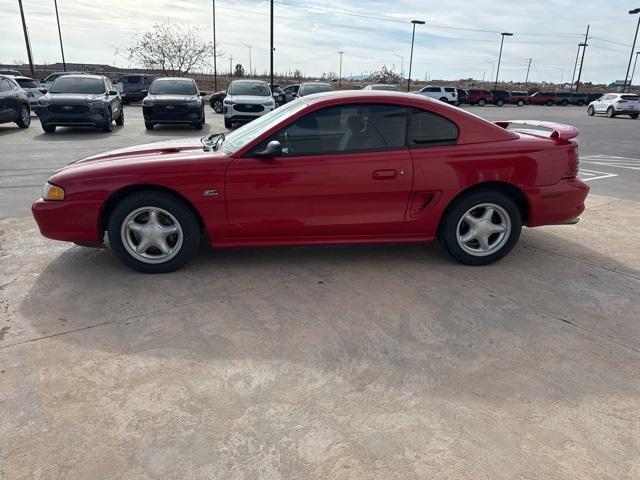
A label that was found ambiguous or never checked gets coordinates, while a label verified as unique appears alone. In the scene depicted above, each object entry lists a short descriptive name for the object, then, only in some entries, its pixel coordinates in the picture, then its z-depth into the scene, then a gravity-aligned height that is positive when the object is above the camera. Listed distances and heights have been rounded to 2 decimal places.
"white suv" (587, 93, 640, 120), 29.55 -1.19
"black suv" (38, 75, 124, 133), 12.97 -0.96
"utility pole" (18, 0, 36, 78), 31.84 +1.92
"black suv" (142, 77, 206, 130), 14.31 -1.10
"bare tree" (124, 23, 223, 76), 45.88 +1.39
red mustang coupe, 3.89 -0.89
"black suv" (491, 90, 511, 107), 43.69 -1.40
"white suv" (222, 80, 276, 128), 15.36 -0.95
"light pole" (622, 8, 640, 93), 45.17 +4.75
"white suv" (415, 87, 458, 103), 36.56 -1.01
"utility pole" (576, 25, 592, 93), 60.11 +4.08
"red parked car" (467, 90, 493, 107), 42.06 -1.41
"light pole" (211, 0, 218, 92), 37.87 +3.22
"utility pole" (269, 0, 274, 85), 27.76 +0.82
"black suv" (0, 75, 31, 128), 13.57 -1.06
